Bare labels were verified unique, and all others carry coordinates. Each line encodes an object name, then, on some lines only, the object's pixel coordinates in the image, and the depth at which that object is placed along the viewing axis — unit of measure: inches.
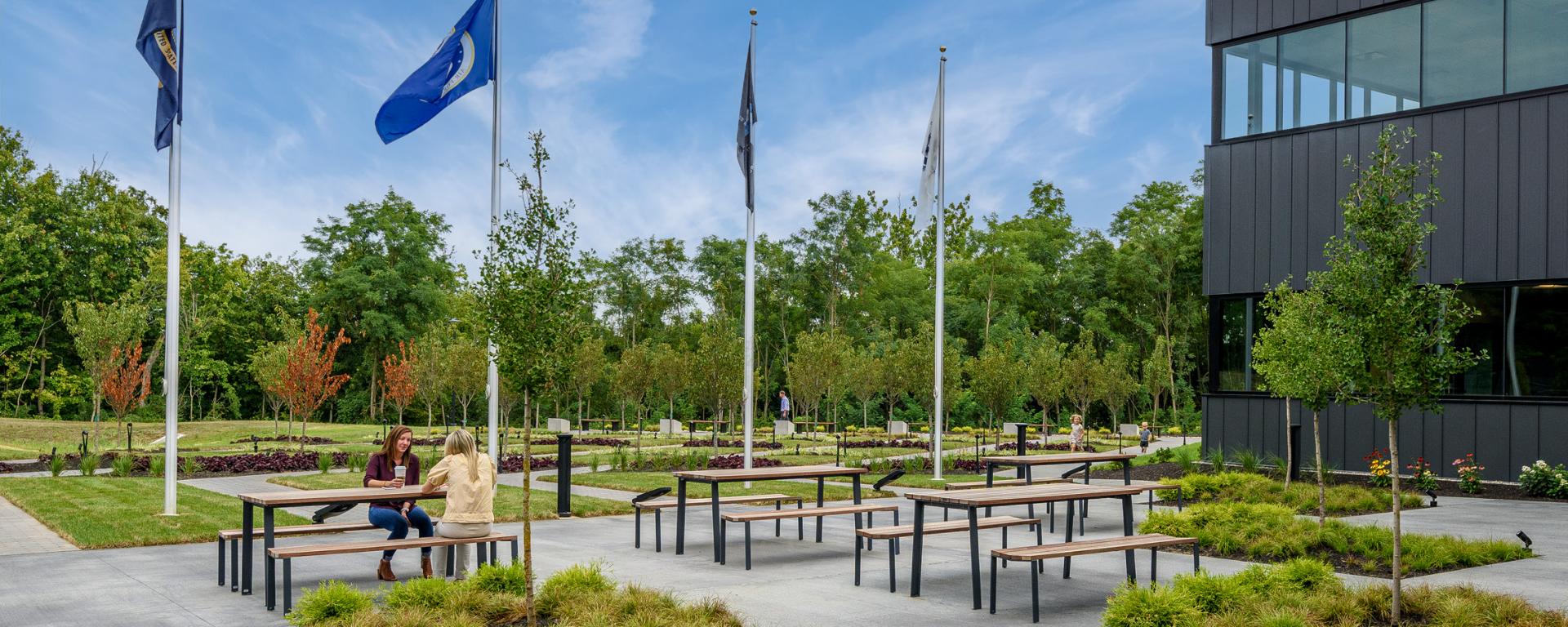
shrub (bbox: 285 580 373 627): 293.9
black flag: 699.4
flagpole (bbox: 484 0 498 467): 561.9
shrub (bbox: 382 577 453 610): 309.7
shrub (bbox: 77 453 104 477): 815.7
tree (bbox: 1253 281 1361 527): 337.1
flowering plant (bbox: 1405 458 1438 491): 718.5
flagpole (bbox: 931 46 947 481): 784.9
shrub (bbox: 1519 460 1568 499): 684.7
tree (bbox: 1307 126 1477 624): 315.0
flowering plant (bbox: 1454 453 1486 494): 716.7
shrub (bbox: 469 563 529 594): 327.3
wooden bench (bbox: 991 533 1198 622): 321.4
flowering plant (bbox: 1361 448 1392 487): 723.4
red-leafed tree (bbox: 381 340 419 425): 1454.2
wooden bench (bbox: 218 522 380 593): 364.5
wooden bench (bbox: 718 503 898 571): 421.7
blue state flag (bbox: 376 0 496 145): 547.8
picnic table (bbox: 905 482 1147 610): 350.6
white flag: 790.5
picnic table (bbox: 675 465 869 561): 437.7
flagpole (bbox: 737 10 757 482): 697.0
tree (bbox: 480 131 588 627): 292.8
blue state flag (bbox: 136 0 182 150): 554.6
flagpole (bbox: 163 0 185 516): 546.0
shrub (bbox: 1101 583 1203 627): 290.5
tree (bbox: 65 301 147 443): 1017.5
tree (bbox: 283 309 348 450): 1203.9
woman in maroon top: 390.0
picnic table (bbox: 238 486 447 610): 351.3
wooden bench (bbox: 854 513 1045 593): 366.0
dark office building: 724.7
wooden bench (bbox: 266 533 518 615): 326.3
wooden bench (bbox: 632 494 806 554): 468.4
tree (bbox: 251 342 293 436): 1301.7
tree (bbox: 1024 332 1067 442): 1514.5
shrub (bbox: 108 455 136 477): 809.5
